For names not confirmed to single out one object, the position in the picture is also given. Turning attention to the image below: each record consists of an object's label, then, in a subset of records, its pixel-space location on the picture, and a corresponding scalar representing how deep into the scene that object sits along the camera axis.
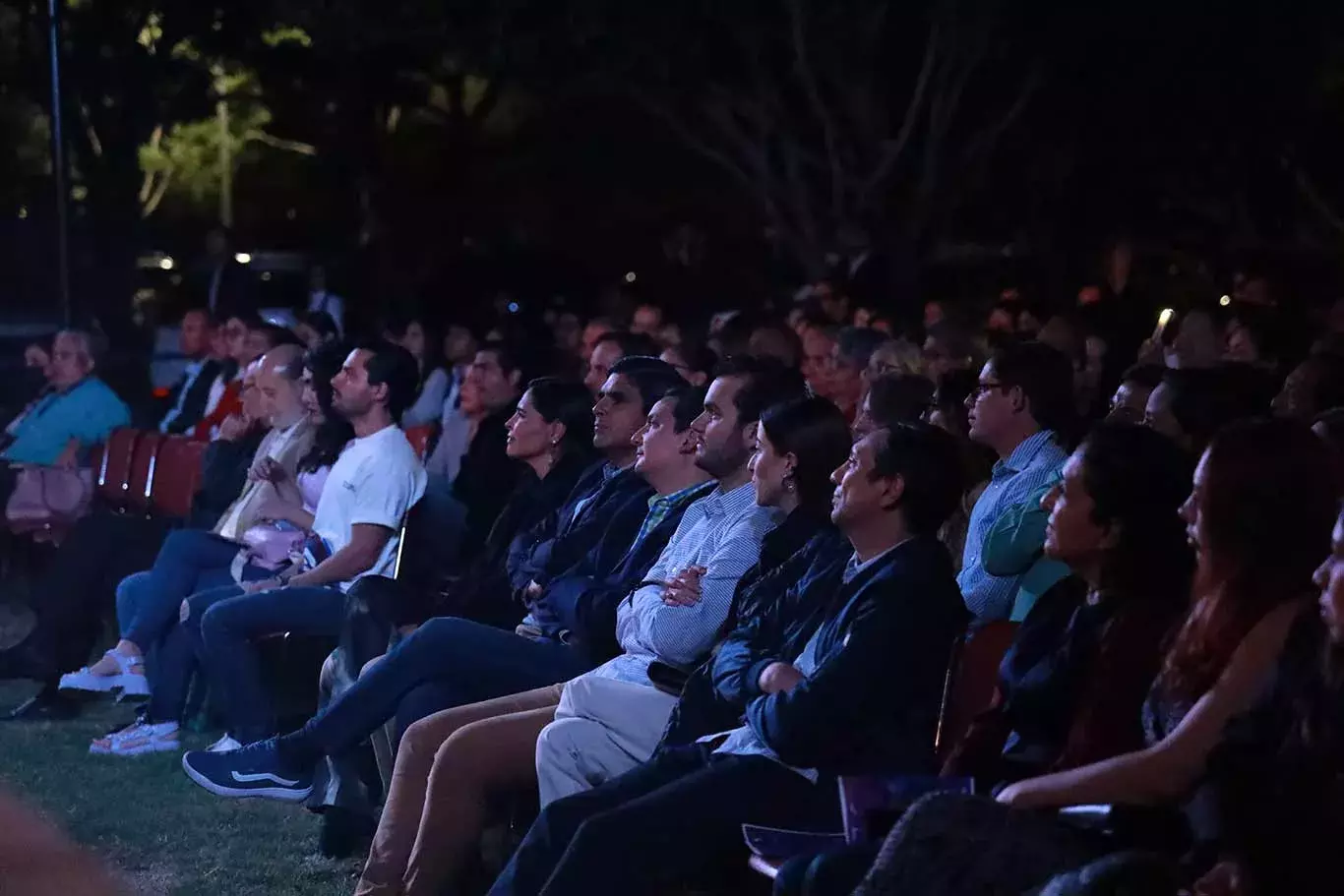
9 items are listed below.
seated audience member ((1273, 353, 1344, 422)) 9.57
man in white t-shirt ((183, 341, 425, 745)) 10.93
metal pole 20.98
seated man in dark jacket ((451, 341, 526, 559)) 12.71
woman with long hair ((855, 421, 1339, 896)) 5.69
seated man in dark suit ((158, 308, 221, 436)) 18.10
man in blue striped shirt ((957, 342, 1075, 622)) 8.85
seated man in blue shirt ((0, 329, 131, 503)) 15.83
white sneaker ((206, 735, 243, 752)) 11.01
